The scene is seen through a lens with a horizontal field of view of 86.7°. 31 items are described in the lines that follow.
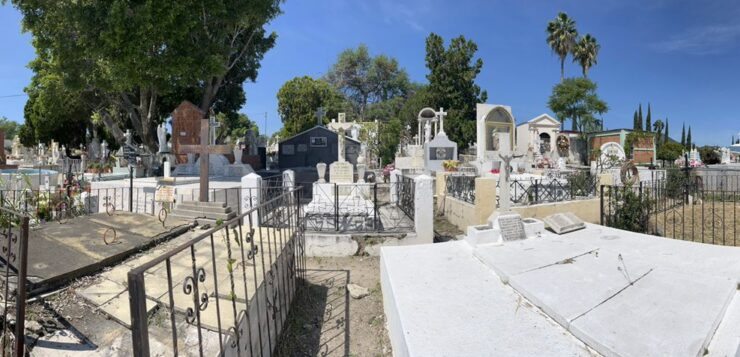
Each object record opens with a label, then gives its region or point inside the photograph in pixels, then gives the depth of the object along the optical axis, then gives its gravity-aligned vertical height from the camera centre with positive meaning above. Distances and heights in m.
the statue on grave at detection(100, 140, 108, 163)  23.45 +1.51
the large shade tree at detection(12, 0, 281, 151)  14.58 +5.50
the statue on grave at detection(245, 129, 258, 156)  26.97 +2.36
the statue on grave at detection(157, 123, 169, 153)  18.88 +1.75
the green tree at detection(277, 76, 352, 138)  40.06 +7.67
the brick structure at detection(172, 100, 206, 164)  19.14 +2.62
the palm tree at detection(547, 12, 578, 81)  38.59 +13.83
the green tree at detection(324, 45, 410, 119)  50.28 +12.68
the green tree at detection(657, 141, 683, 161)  33.47 +1.98
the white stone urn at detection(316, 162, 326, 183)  12.45 +0.16
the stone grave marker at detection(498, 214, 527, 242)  5.89 -0.80
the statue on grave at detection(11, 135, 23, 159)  30.92 +2.21
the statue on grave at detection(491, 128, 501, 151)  18.75 +1.68
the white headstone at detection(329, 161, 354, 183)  12.55 +0.10
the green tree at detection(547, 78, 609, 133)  33.53 +6.12
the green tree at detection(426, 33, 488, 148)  33.25 +8.00
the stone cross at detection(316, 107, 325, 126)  33.59 +5.25
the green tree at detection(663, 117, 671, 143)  46.39 +4.54
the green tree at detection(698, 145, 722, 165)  35.78 +1.76
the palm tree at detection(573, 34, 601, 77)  38.38 +12.08
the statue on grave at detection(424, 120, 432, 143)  21.51 +2.34
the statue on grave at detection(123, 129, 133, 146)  21.03 +2.04
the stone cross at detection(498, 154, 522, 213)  7.42 -0.31
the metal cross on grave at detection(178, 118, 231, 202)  7.16 +0.47
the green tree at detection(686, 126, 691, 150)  47.64 +4.29
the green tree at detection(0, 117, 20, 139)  70.38 +9.18
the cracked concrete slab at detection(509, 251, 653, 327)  3.37 -1.08
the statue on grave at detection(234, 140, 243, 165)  19.81 +0.98
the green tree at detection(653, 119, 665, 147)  37.56 +4.70
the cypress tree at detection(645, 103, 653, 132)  45.19 +5.93
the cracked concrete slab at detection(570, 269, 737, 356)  2.70 -1.14
